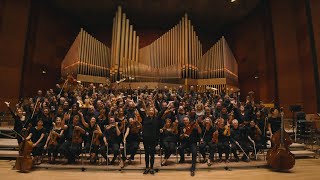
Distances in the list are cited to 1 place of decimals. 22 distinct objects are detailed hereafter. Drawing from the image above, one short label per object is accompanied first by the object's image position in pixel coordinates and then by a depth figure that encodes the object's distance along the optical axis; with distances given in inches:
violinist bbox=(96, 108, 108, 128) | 218.2
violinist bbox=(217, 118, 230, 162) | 211.8
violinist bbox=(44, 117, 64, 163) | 204.2
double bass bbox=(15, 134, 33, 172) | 181.3
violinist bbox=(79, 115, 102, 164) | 204.4
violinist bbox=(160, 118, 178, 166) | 202.4
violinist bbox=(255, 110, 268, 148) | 228.4
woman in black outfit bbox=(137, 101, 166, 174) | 183.0
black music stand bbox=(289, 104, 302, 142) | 272.0
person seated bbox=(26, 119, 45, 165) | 204.4
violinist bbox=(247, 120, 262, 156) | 221.0
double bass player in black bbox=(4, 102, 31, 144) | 215.3
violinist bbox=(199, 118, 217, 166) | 209.6
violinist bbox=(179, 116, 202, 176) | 202.7
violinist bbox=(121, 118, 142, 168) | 206.2
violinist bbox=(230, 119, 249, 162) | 215.0
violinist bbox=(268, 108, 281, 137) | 244.2
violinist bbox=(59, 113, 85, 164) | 201.5
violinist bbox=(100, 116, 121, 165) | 201.6
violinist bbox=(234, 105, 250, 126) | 236.8
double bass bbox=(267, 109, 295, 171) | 183.2
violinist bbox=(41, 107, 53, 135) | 218.4
